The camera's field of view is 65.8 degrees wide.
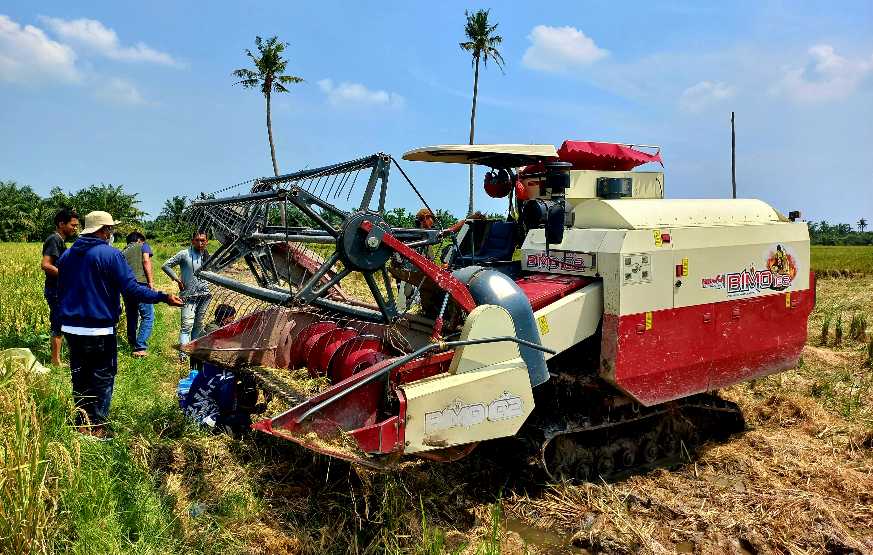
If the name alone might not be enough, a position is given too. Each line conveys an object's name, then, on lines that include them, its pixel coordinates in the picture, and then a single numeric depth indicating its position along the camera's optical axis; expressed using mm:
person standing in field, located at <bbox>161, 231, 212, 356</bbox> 7643
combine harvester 4168
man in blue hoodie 4801
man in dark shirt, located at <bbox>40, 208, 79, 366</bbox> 7259
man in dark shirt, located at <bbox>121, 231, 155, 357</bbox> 7645
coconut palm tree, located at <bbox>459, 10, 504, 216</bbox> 34344
